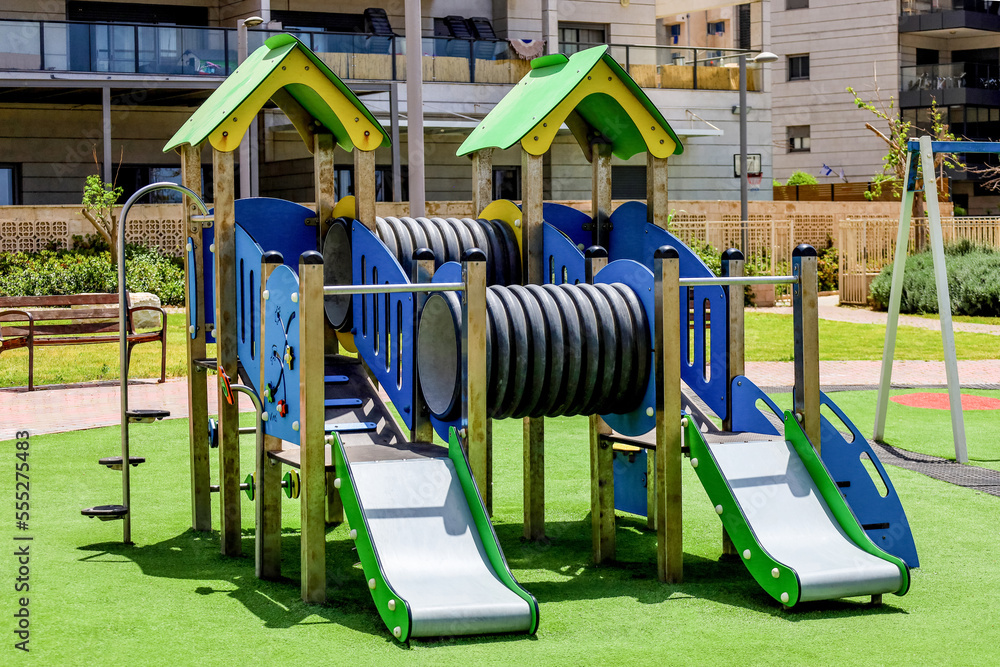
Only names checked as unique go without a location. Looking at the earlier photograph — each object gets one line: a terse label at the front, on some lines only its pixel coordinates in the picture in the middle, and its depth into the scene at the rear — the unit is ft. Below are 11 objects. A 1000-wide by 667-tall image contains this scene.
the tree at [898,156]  116.26
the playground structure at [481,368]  19.11
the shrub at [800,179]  146.92
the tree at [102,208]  83.10
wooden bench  48.67
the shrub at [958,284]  78.38
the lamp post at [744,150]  96.94
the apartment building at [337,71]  89.25
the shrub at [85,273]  75.82
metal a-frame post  31.17
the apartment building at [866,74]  155.33
